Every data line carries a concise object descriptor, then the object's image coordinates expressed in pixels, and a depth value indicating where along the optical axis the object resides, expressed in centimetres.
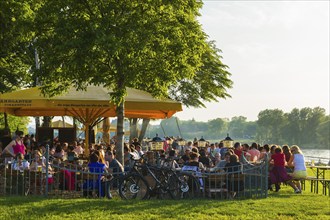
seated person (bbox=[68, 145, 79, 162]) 1688
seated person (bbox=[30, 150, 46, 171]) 1373
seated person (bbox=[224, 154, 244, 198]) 1418
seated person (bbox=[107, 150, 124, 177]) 1464
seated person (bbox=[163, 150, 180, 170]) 1633
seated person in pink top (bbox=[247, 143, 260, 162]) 1955
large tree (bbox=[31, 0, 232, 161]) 1431
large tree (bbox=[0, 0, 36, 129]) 2279
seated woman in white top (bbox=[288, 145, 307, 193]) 1647
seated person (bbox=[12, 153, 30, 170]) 1360
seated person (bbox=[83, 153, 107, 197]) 1382
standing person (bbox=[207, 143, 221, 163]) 2233
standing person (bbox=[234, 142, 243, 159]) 2020
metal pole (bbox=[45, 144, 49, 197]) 1312
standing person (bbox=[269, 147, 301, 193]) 1644
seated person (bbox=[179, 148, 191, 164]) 1803
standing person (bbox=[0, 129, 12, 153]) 2178
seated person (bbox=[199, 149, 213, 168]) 1751
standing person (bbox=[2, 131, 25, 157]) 1647
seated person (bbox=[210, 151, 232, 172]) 1485
